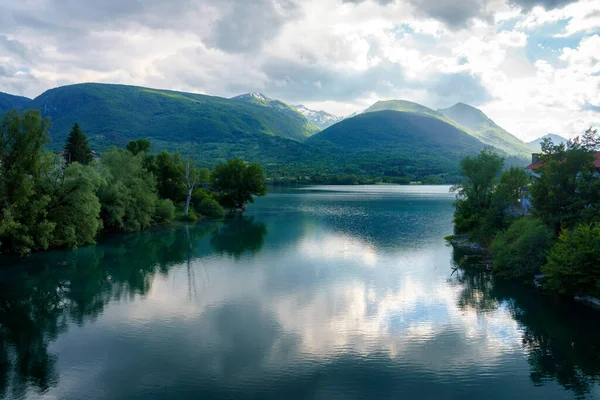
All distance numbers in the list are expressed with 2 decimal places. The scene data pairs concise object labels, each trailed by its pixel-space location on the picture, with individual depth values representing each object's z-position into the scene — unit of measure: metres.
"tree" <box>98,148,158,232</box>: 52.44
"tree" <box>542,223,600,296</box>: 26.55
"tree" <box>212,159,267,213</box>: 82.06
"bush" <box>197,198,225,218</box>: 76.75
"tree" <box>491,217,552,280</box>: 32.12
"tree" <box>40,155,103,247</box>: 42.50
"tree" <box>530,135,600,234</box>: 32.03
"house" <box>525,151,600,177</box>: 37.81
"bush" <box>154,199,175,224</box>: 65.31
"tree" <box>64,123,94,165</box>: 72.31
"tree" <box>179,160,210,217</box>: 71.64
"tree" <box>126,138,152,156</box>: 77.38
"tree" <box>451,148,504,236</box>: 49.78
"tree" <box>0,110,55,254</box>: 37.00
